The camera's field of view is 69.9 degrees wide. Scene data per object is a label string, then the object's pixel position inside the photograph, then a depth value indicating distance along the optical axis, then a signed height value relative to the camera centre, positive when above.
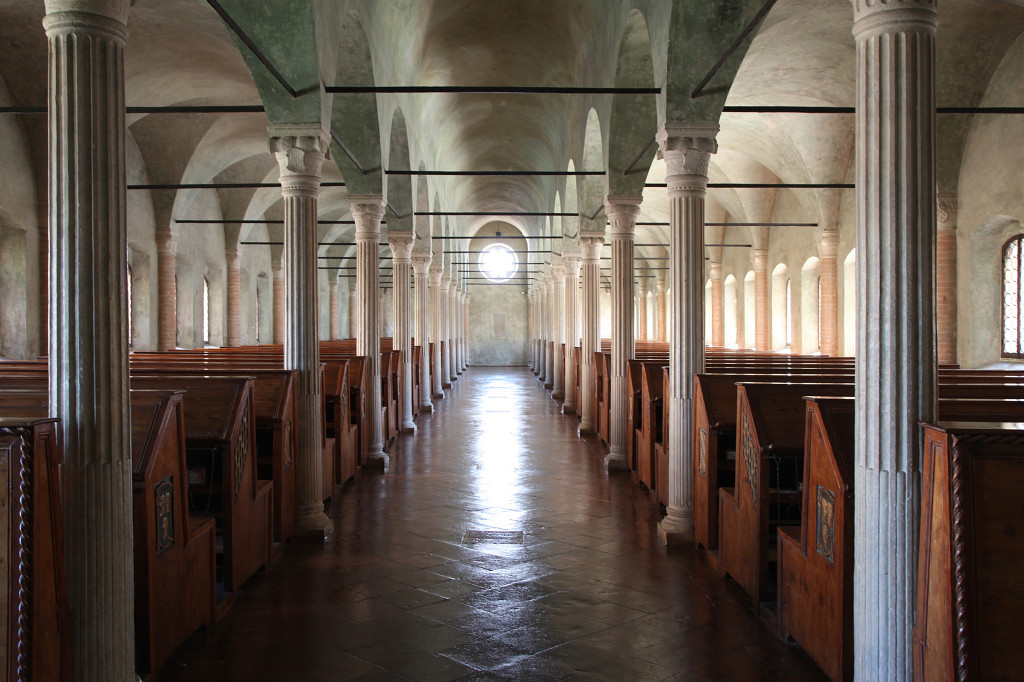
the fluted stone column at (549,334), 20.86 +0.06
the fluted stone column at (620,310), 8.99 +0.31
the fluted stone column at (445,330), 21.76 +0.21
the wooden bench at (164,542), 3.49 -1.05
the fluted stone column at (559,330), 18.05 +0.15
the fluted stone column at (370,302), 9.26 +0.46
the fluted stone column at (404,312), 12.18 +0.42
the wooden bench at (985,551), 2.53 -0.76
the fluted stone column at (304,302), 6.23 +0.31
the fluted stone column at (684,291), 6.04 +0.36
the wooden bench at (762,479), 4.40 -0.93
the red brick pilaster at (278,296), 26.67 +1.57
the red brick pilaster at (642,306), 36.78 +1.45
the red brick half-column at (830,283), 17.31 +1.19
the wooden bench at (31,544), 2.60 -0.75
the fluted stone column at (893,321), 2.94 +0.05
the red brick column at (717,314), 27.05 +0.75
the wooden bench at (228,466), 4.56 -0.84
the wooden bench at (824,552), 3.39 -1.09
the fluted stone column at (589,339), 11.65 -0.06
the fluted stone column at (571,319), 14.84 +0.35
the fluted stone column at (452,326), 24.86 +0.40
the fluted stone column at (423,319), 15.20 +0.37
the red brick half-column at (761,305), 21.73 +0.85
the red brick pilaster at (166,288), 17.06 +1.22
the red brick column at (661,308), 33.25 +1.21
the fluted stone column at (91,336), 3.04 +0.02
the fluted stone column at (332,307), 32.44 +1.38
